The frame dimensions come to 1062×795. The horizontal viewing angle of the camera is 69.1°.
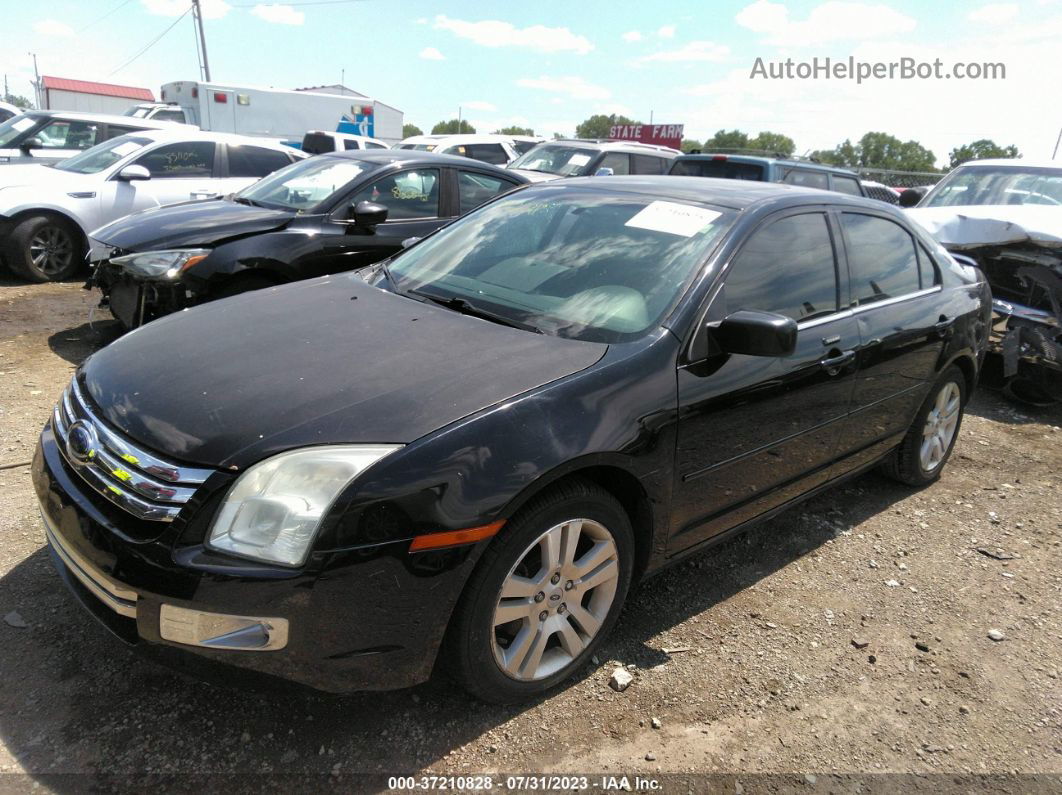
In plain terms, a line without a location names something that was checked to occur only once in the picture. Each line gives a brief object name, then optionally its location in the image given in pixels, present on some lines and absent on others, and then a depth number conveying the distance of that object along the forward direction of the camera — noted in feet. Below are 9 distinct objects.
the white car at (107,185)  25.34
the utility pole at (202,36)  120.37
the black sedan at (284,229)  16.97
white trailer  63.98
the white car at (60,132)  33.30
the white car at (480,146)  45.08
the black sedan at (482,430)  6.55
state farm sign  102.75
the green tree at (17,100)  271.51
